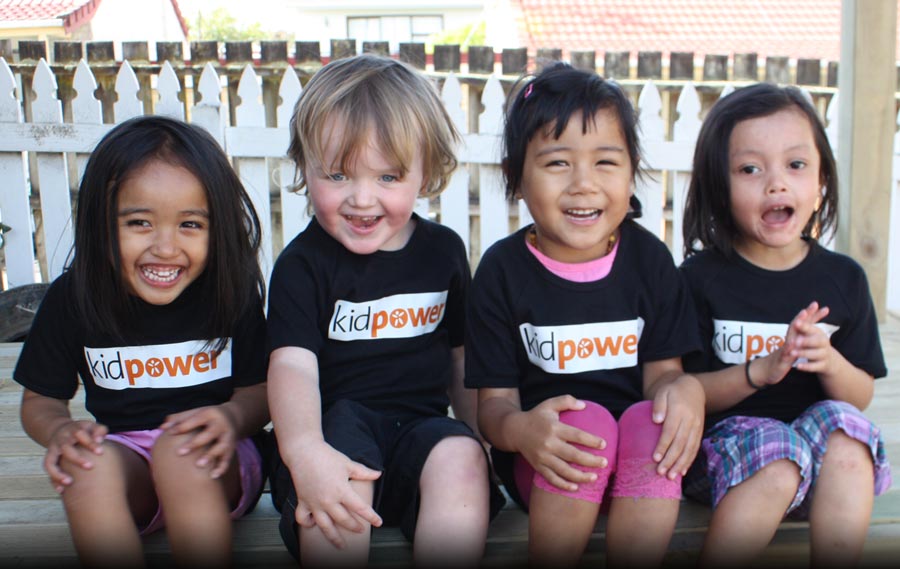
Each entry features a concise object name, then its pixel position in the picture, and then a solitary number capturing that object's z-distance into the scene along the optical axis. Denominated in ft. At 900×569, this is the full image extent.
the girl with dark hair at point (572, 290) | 5.82
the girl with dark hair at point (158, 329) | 5.54
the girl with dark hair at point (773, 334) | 5.34
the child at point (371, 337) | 5.25
